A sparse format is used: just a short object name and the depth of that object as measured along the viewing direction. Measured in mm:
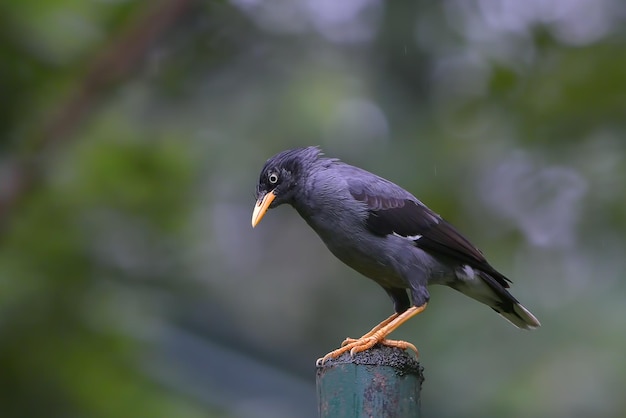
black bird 9250
